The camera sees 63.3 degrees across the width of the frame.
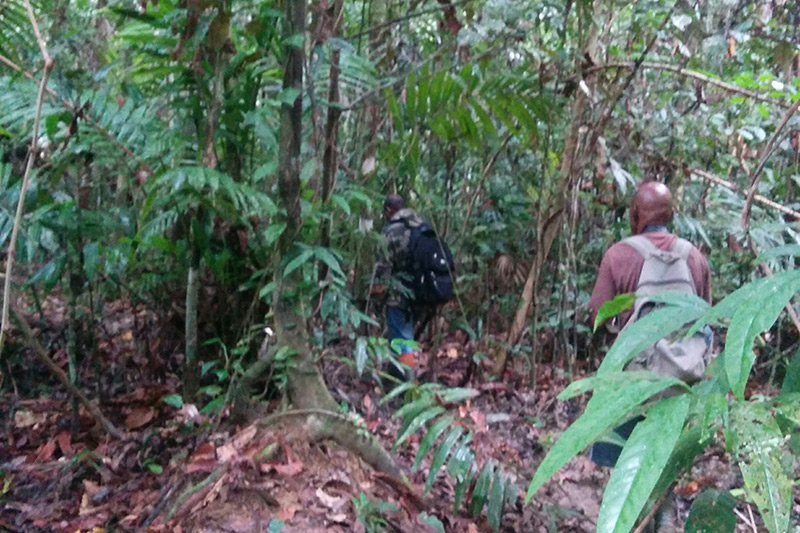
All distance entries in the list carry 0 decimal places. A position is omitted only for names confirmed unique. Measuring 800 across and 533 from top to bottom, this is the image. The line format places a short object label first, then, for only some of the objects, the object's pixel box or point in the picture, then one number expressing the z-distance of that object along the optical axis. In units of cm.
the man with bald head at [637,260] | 296
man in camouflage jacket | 495
